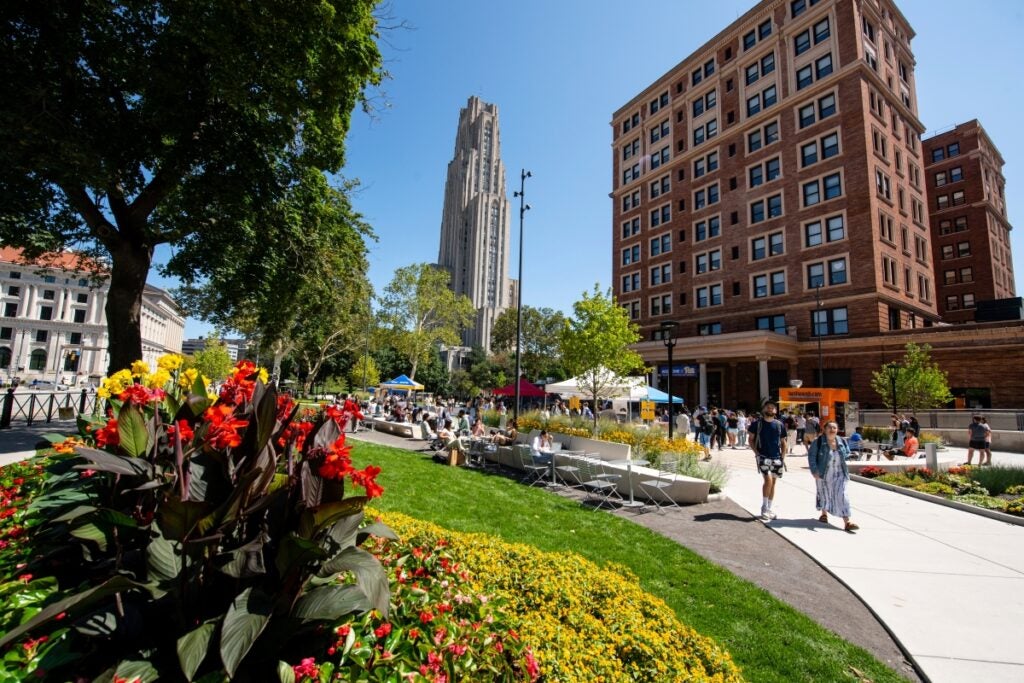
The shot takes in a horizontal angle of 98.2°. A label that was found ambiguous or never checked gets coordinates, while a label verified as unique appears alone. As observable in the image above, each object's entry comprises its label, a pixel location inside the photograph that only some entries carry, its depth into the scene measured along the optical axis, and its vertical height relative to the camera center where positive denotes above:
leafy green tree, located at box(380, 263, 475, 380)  42.19 +7.84
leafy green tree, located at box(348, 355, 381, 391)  51.34 +1.71
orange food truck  22.88 +0.05
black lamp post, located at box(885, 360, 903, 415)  23.12 +1.71
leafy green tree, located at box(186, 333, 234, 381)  63.64 +3.53
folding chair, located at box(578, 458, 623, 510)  9.52 -1.85
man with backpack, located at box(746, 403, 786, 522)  8.34 -0.97
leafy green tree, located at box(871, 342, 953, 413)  22.03 +1.06
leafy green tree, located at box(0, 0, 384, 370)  8.68 +6.06
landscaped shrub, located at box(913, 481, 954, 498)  10.48 -2.02
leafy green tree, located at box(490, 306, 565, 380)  61.31 +7.15
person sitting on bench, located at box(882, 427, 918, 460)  15.96 -1.63
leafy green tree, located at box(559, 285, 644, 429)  18.42 +2.09
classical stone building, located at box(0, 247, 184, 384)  81.25 +10.37
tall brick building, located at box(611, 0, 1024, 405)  29.83 +14.83
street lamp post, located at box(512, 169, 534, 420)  18.14 +7.84
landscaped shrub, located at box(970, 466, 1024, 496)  10.77 -1.76
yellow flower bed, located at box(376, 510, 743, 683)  2.47 -1.48
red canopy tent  23.41 +0.15
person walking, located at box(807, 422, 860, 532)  7.72 -1.27
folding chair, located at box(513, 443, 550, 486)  11.45 -1.91
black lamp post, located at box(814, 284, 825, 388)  29.48 +5.39
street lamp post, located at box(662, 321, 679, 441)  16.29 +2.50
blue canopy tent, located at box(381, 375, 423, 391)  29.52 +0.40
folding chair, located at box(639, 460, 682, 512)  9.15 -1.94
